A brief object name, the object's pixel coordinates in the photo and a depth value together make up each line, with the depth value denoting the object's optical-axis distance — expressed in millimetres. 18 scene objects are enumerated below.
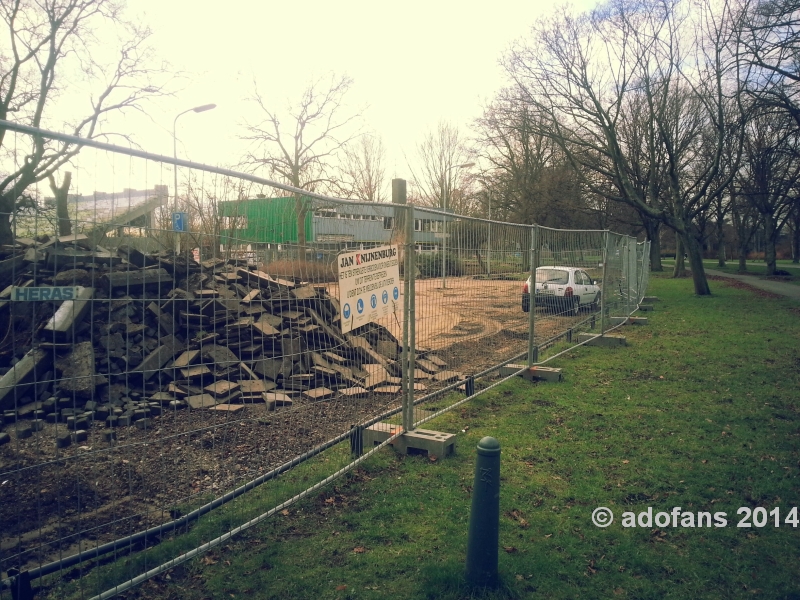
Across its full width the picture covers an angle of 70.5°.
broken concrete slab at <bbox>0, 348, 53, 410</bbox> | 2988
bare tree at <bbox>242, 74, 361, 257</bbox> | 31331
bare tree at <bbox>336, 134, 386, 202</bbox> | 35531
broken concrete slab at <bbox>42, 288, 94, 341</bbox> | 3129
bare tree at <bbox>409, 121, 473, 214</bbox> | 38509
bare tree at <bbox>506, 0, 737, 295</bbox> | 20036
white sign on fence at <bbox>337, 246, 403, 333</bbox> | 4344
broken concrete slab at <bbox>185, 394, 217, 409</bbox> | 4176
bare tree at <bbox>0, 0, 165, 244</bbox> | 19609
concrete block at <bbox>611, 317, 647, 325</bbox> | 15008
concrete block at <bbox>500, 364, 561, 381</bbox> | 8078
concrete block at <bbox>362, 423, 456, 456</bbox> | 5051
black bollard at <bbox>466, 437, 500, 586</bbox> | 3023
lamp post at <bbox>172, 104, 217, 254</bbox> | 21016
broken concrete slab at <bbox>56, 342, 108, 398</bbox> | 3338
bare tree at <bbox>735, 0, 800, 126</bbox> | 15758
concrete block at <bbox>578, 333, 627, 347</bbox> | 11297
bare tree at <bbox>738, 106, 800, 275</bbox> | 27909
